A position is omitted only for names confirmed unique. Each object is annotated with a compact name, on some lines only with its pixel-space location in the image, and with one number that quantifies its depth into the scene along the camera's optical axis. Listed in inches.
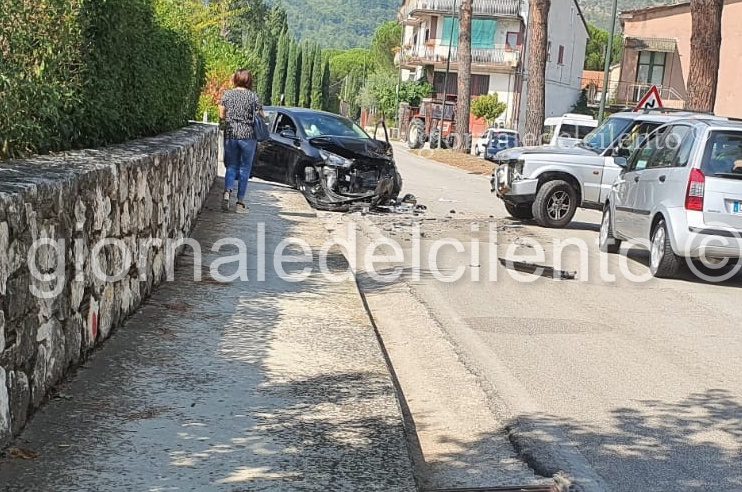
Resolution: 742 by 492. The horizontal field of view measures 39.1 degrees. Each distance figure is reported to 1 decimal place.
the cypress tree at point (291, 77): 3619.6
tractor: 2304.4
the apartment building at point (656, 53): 2369.6
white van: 1403.8
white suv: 636.1
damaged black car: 652.7
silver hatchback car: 438.3
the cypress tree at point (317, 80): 3649.1
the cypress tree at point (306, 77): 3639.3
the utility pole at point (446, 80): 2132.5
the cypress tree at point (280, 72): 3649.1
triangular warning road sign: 940.6
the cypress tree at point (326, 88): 3732.8
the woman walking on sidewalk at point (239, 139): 525.3
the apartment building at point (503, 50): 2896.2
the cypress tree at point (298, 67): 3661.4
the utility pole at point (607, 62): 1179.3
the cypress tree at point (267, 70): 3550.7
